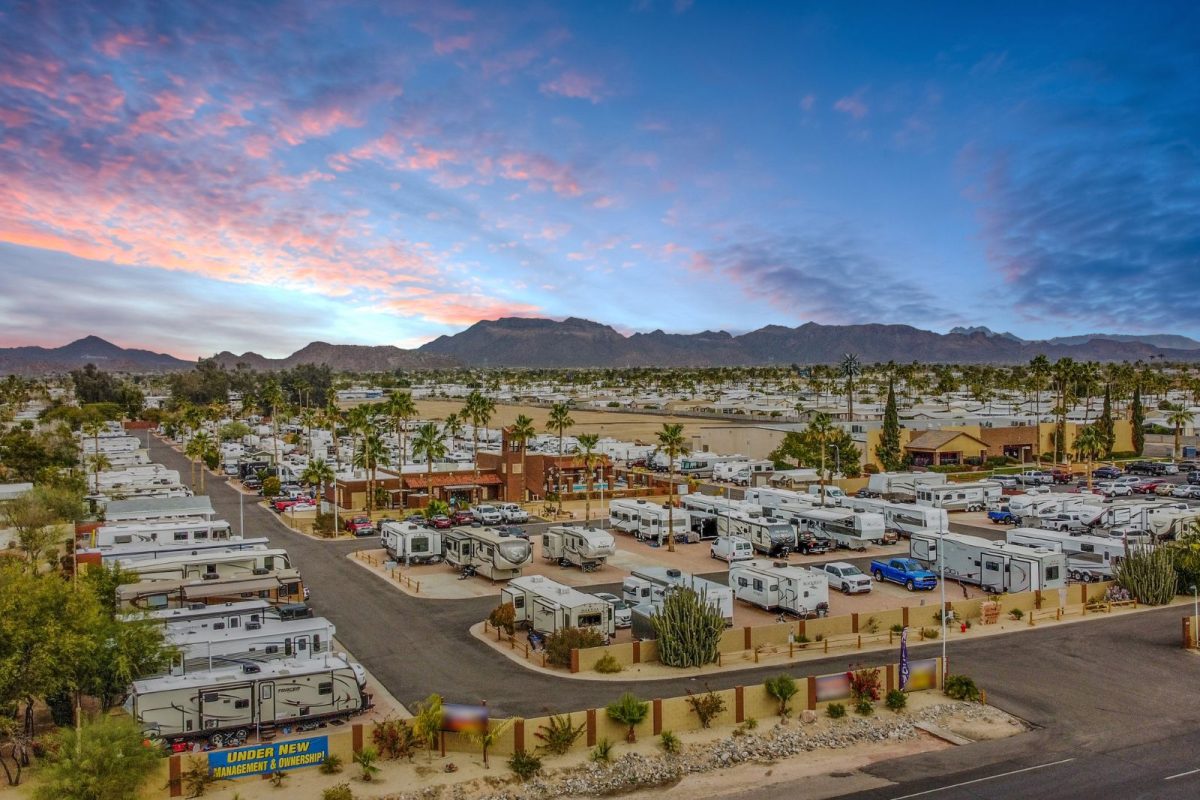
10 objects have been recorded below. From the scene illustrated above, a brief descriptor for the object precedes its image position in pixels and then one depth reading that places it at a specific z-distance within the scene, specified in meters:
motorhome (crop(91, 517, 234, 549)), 41.62
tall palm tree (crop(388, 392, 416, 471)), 72.62
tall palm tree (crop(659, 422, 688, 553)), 51.41
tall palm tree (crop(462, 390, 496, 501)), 77.94
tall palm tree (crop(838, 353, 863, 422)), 111.30
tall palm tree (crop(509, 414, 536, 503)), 65.00
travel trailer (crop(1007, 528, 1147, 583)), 38.81
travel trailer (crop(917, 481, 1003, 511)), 57.69
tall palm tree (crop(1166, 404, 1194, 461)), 89.56
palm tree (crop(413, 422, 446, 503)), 63.56
